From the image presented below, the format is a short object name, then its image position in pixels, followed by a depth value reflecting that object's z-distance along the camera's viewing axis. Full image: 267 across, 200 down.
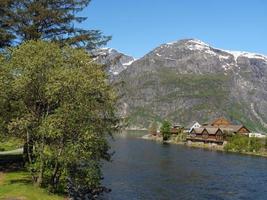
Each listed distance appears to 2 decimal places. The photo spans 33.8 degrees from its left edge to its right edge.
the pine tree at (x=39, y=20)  55.94
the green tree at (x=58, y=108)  39.06
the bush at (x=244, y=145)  167.68
